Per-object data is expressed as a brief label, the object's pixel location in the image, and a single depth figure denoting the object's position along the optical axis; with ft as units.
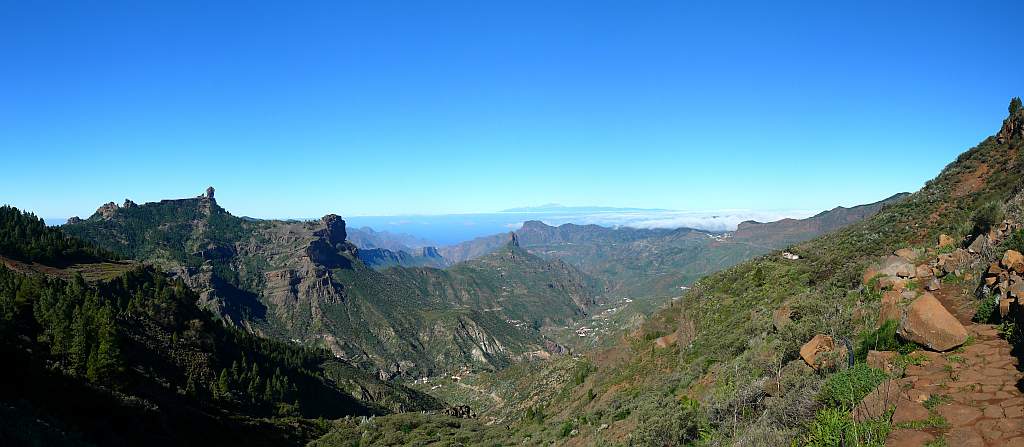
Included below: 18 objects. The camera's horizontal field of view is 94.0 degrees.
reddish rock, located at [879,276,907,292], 58.19
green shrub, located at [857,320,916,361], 41.91
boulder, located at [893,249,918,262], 68.90
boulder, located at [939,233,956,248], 71.97
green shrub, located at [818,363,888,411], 36.58
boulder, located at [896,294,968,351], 38.42
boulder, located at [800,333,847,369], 46.93
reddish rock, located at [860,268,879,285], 68.39
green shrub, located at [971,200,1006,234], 65.69
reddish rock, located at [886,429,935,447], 28.86
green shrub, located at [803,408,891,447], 30.42
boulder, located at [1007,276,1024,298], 38.81
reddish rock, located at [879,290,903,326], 45.85
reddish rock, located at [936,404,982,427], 29.43
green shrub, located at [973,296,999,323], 41.96
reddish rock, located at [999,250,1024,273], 43.47
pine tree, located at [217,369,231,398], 243.40
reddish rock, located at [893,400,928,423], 31.07
